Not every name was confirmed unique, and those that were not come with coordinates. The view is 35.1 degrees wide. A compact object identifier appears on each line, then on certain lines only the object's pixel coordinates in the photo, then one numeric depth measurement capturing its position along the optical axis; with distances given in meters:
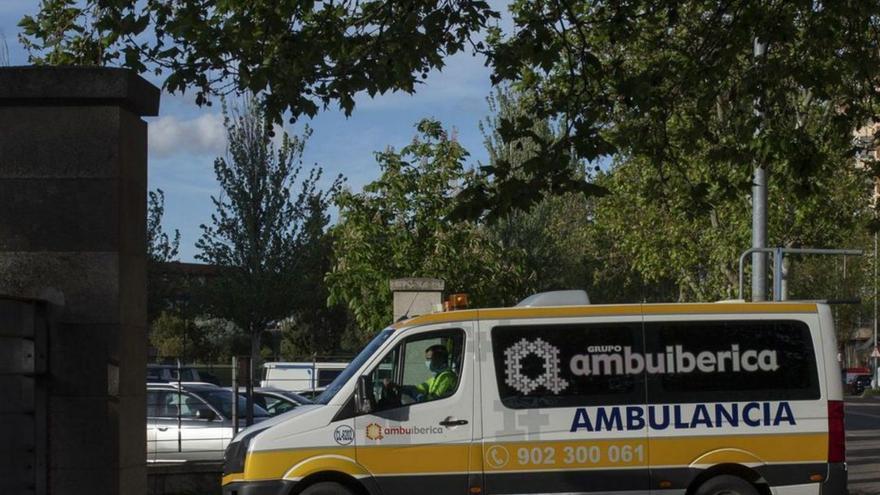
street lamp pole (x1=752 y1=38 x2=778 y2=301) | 20.89
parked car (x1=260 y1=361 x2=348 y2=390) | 25.36
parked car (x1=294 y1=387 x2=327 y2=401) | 24.80
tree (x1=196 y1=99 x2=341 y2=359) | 51.03
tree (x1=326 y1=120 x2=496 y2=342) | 29.38
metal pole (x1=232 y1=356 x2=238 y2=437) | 18.54
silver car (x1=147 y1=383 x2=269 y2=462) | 19.97
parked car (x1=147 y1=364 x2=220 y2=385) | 22.69
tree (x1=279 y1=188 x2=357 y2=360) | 56.50
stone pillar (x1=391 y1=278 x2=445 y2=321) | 22.33
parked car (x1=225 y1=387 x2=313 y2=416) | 21.64
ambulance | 12.90
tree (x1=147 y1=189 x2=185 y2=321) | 61.38
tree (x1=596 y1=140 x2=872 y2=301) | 39.94
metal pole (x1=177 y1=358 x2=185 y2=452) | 20.03
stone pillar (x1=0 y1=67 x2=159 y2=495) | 6.84
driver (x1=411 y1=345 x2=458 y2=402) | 13.03
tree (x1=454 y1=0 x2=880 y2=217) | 12.13
